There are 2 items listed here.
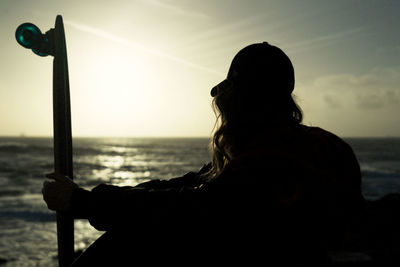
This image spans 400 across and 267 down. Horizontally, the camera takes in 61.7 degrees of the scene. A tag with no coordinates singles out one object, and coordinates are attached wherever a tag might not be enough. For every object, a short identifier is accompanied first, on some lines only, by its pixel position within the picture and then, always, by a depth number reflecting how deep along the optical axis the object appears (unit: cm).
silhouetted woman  130
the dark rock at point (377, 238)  634
